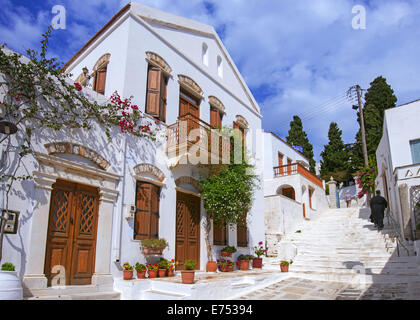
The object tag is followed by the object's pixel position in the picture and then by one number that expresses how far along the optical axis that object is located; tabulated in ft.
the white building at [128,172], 21.50
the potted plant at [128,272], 24.64
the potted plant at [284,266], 34.50
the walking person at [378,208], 41.50
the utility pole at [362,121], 83.82
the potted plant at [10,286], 16.14
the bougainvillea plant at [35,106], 20.24
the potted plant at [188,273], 23.21
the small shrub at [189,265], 23.43
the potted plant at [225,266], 33.91
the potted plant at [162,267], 27.04
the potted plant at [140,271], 25.54
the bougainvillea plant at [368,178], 62.23
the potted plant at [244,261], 37.19
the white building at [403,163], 37.14
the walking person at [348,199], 93.79
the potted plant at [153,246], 26.81
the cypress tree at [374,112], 91.25
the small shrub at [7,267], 18.11
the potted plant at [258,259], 38.63
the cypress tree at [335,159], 104.78
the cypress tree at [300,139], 108.06
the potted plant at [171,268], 27.78
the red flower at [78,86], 24.36
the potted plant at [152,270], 26.40
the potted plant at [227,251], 35.88
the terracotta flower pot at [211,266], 33.17
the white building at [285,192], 54.75
